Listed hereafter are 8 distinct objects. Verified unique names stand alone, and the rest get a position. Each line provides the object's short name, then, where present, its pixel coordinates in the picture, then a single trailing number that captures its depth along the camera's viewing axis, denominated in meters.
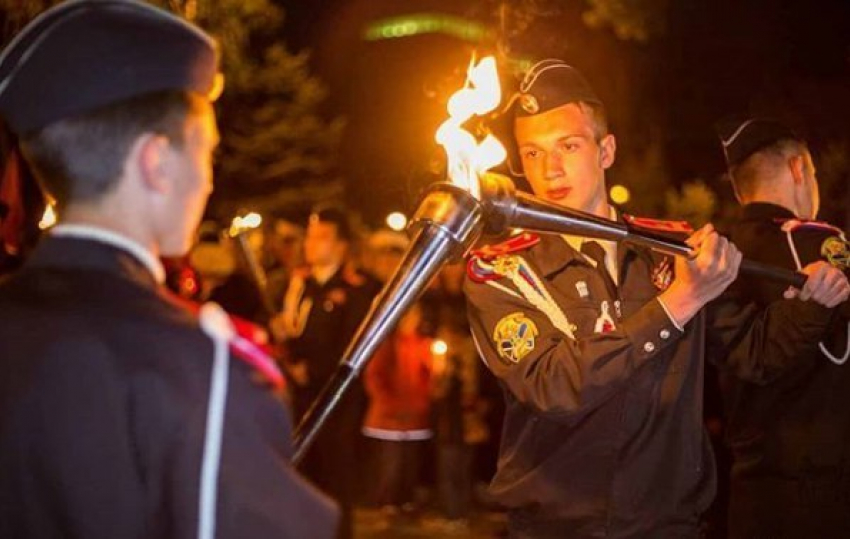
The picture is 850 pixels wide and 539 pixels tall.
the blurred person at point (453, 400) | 9.70
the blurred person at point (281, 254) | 8.88
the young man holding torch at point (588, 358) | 3.51
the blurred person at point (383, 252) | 10.18
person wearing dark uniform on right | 4.40
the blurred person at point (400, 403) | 9.66
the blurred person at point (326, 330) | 7.78
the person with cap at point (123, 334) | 1.95
